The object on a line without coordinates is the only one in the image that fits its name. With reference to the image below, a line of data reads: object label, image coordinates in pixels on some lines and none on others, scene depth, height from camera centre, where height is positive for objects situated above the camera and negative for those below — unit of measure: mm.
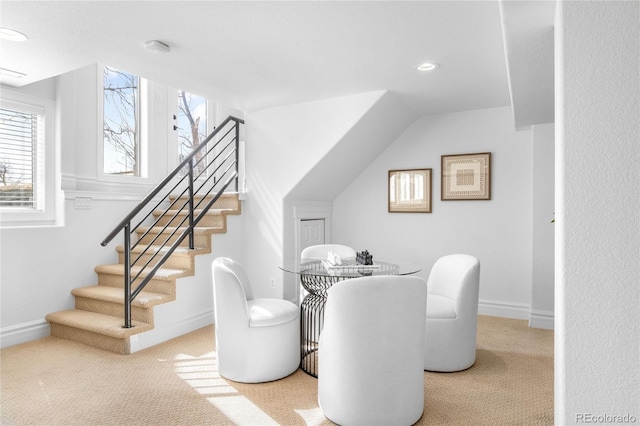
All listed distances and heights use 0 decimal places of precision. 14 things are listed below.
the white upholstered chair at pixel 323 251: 3763 -395
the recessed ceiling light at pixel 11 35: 2404 +1092
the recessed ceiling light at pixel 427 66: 3029 +1106
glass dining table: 2590 -503
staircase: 3213 -766
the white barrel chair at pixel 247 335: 2570 -816
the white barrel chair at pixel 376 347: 1933 -679
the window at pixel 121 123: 4457 +1017
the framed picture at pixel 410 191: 4625 +227
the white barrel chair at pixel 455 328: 2754 -824
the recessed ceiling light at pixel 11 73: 3088 +1091
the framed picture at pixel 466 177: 4316 +365
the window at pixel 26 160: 3506 +466
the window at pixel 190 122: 5504 +1269
